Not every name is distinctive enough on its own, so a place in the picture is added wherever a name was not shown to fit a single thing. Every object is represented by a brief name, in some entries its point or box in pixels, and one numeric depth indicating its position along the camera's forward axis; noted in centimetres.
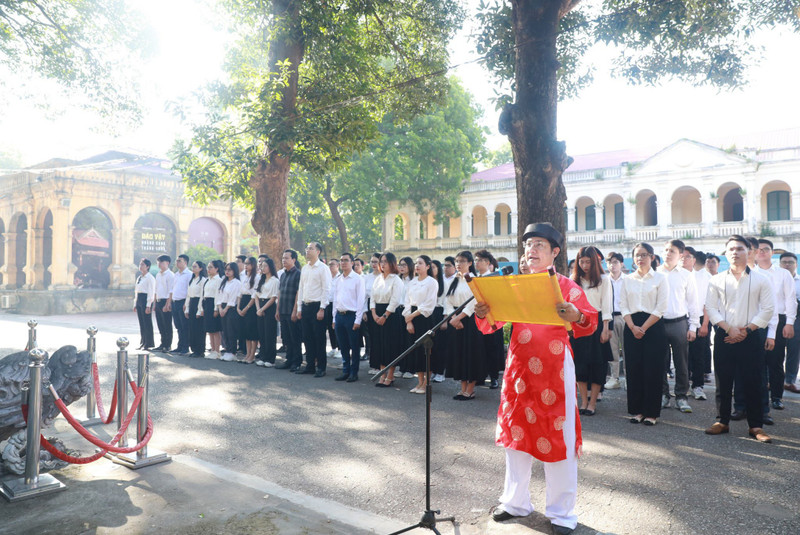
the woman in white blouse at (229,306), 1032
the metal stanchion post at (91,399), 609
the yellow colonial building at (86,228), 2339
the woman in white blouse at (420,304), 756
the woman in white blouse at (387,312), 809
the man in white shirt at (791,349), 712
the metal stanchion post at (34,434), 391
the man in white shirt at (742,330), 516
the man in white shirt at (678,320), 616
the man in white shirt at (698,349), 707
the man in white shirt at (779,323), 634
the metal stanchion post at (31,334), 640
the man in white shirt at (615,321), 779
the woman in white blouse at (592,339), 625
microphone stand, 323
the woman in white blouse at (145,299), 1155
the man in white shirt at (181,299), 1134
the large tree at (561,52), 774
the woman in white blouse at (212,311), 1068
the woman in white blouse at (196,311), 1094
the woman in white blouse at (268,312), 982
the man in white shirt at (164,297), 1158
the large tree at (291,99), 1133
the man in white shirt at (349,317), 838
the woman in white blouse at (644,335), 575
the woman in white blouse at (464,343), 705
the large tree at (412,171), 2680
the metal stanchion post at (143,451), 449
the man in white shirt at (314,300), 868
